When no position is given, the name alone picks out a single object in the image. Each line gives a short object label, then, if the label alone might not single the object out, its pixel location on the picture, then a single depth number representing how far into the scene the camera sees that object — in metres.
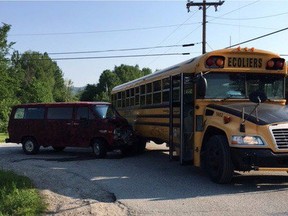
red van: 9.62
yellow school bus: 5.56
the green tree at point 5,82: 35.19
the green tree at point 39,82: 53.64
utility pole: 19.83
